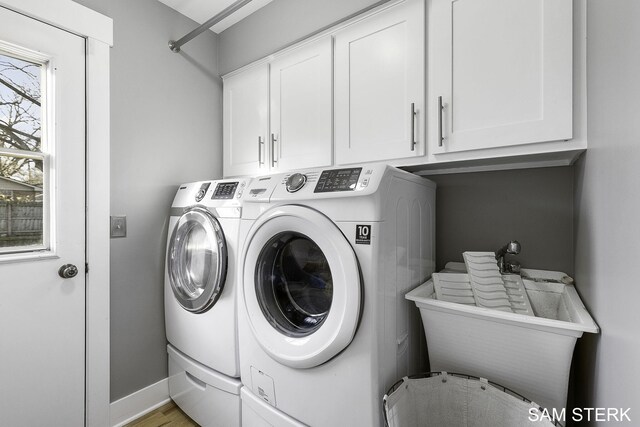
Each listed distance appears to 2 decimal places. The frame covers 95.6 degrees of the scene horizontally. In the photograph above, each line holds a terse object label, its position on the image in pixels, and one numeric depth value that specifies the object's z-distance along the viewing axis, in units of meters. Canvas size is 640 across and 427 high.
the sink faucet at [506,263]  1.29
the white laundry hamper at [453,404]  0.96
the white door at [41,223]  1.35
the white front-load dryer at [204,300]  1.48
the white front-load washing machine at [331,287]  1.02
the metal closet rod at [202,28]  1.56
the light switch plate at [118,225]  1.71
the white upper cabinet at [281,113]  1.64
